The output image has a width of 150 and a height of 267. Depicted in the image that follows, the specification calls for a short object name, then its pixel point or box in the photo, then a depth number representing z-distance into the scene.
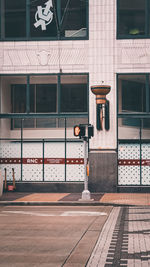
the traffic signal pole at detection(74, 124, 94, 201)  21.73
